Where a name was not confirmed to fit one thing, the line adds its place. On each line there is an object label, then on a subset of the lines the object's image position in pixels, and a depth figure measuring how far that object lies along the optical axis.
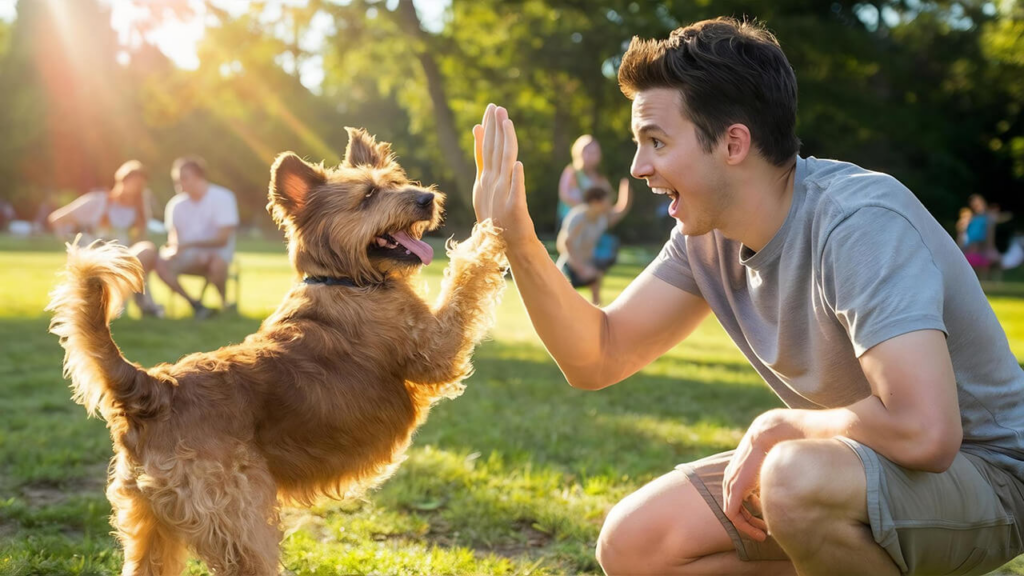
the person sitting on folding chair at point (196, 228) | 12.14
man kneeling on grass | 2.53
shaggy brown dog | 3.00
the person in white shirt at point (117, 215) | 12.90
